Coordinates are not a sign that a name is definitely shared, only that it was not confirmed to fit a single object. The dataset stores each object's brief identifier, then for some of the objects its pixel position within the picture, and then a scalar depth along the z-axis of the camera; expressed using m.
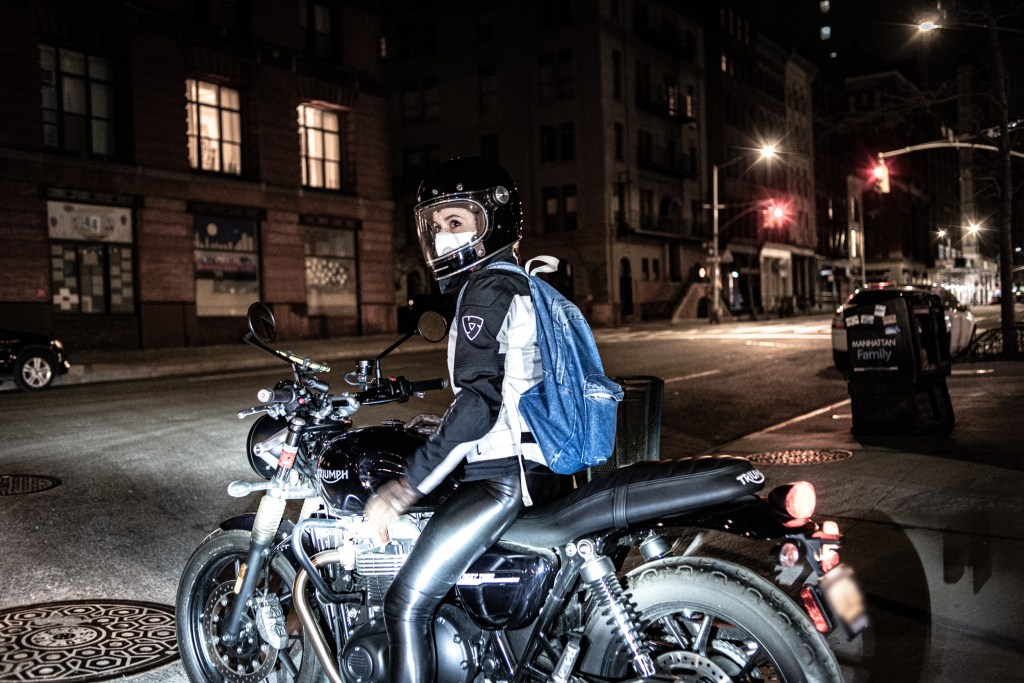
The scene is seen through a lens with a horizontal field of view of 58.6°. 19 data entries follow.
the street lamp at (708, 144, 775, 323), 48.81
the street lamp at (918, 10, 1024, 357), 17.73
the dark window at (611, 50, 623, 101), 52.34
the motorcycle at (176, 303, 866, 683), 2.59
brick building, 25.88
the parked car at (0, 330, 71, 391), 16.48
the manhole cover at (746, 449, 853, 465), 8.26
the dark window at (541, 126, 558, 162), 52.00
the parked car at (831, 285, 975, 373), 16.86
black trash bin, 5.45
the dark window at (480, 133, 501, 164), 53.03
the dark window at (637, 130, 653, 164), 54.97
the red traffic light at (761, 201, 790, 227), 49.50
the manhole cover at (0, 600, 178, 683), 4.23
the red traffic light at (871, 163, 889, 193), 26.80
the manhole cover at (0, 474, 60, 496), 7.29
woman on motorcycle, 2.98
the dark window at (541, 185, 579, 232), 52.41
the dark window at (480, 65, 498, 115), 53.09
